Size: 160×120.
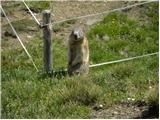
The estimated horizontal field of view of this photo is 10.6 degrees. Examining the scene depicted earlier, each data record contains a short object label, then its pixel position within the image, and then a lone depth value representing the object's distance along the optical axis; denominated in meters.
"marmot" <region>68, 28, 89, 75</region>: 14.36
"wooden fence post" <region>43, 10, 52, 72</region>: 14.75
